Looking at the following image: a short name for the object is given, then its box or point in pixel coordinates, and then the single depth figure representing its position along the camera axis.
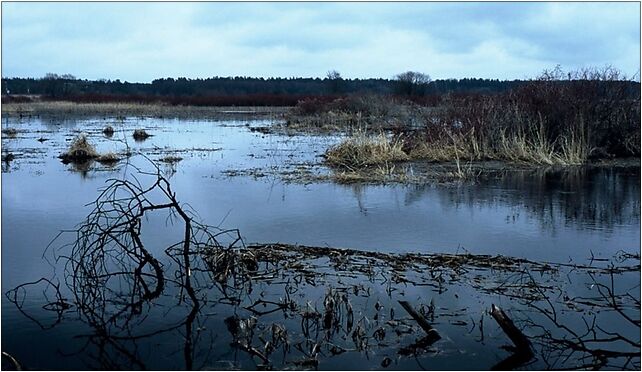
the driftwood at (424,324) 5.71
